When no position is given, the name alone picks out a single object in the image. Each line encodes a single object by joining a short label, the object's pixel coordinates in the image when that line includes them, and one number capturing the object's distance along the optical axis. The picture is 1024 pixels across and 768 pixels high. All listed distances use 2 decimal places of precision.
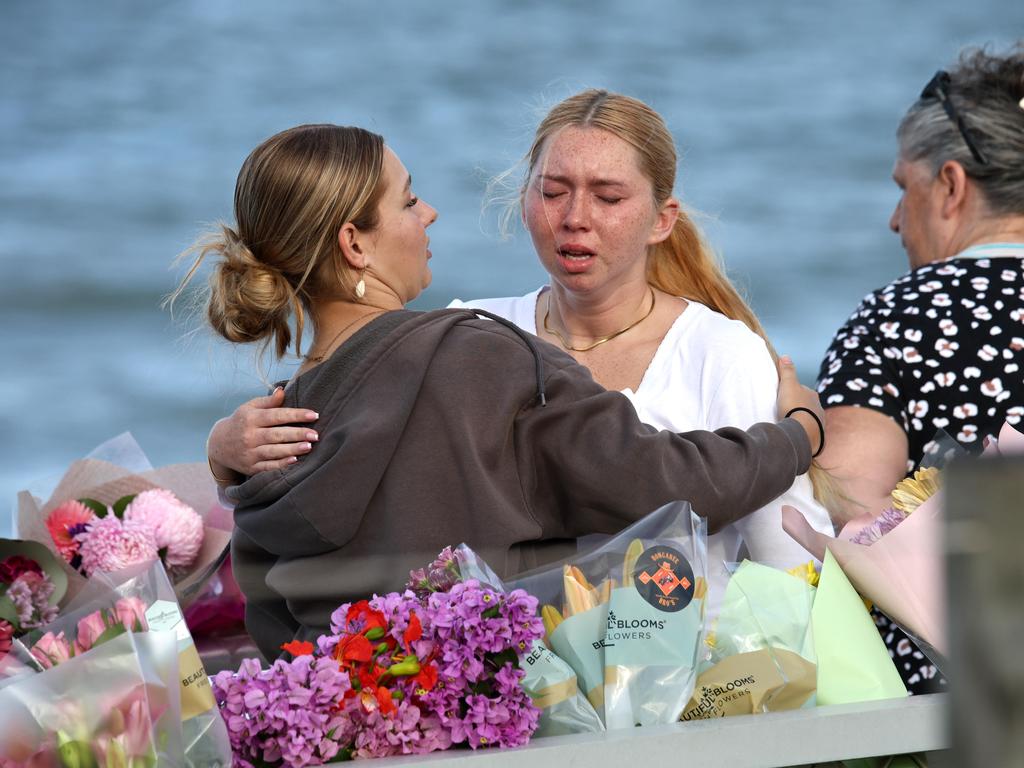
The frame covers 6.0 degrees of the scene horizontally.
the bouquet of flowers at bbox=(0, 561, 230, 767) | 10.31
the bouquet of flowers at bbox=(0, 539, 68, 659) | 10.78
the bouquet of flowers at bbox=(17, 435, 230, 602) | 11.08
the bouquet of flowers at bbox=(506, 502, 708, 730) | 10.41
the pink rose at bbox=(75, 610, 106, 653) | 10.37
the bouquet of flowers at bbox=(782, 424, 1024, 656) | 10.53
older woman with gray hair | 11.08
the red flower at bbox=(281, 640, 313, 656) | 10.42
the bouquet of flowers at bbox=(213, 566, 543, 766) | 10.35
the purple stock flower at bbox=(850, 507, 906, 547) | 10.58
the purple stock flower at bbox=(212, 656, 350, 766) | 10.34
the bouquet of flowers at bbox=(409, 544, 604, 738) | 10.41
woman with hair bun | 10.63
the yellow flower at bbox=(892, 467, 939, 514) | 10.59
